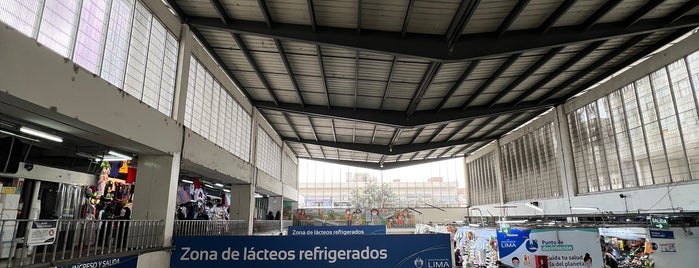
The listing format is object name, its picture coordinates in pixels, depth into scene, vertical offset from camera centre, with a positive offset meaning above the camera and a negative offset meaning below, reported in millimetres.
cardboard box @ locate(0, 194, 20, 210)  7668 +356
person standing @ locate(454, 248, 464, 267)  15773 -1663
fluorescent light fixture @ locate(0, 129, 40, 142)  6840 +1503
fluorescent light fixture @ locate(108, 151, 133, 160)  9011 +1456
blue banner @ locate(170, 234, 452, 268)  4570 -396
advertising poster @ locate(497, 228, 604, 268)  9227 -757
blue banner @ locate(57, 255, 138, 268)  6085 -760
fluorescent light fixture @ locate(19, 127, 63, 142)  6773 +1519
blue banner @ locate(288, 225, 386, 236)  16547 -533
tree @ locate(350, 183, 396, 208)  46562 +2604
